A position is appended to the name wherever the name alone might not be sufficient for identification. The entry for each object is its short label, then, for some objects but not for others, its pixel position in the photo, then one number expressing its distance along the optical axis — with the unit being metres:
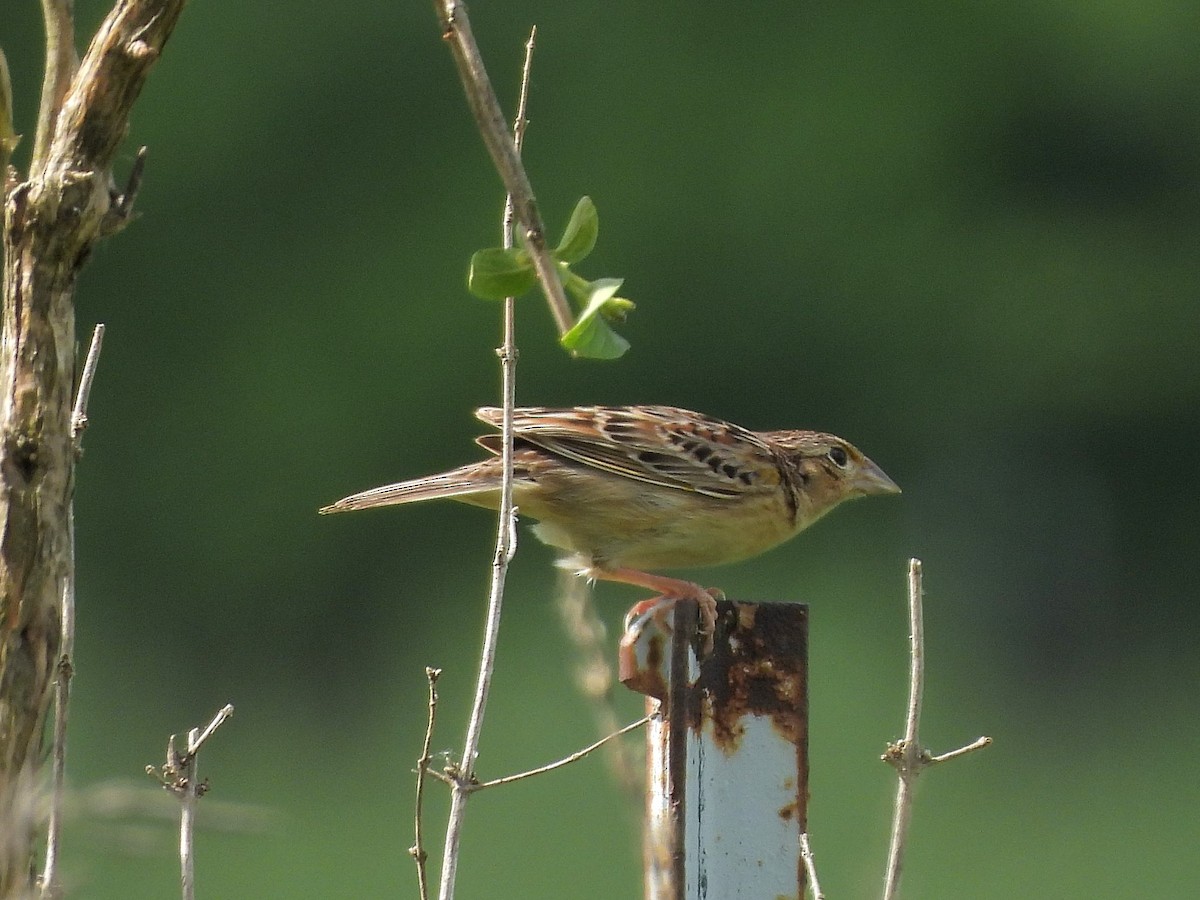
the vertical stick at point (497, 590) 4.46
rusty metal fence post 4.90
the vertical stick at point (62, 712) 3.92
